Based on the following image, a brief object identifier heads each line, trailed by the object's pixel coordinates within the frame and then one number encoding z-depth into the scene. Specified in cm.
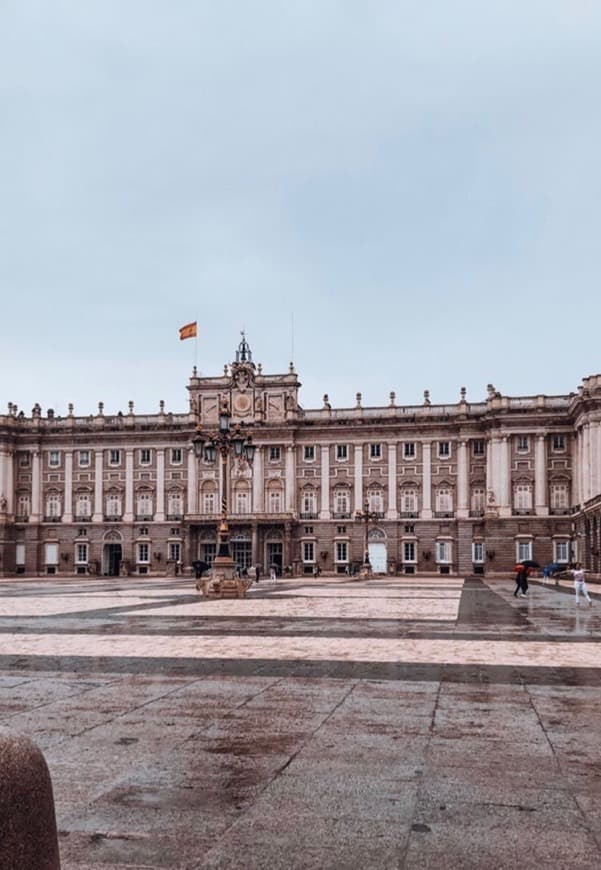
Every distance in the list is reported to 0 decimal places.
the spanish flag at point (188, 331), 7599
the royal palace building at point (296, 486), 8012
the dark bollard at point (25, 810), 295
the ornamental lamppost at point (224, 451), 3622
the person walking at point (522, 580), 3719
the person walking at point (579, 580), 3109
